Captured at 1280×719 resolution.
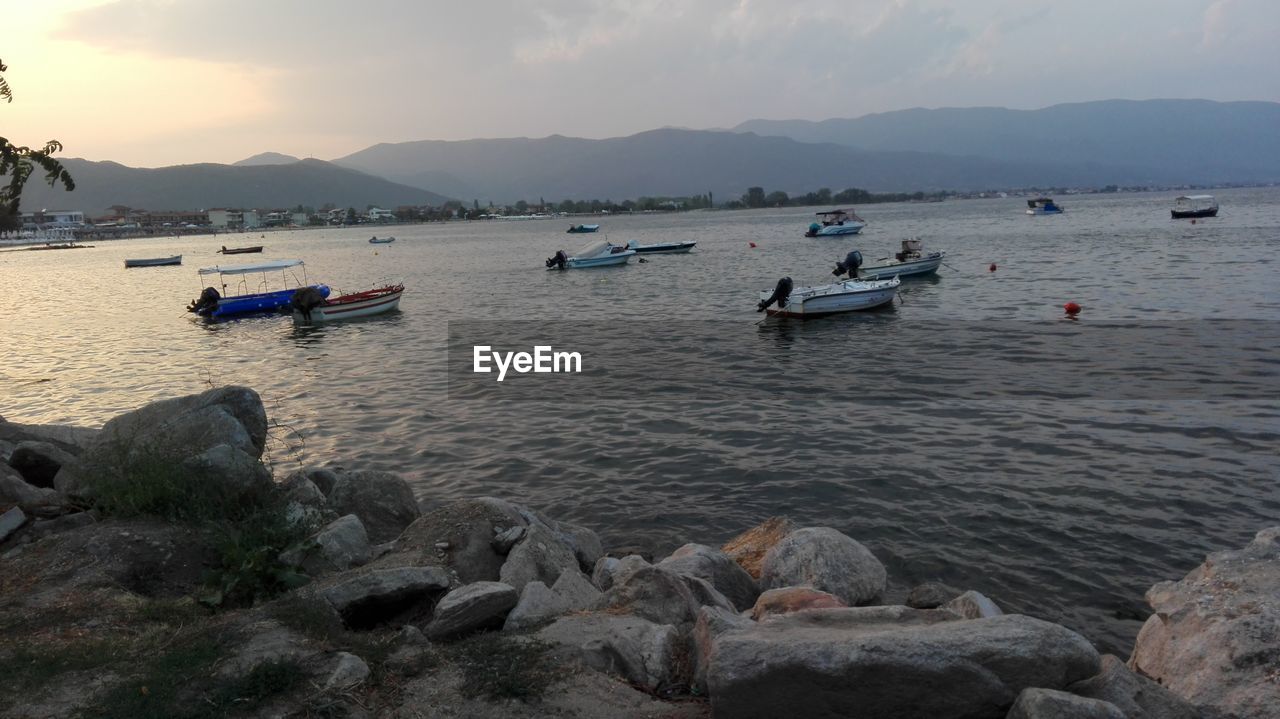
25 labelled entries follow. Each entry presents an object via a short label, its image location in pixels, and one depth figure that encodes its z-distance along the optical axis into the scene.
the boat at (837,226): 95.69
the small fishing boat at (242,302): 40.62
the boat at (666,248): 78.00
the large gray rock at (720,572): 8.68
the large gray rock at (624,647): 5.95
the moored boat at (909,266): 45.88
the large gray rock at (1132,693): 5.38
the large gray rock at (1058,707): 4.74
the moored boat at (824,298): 32.00
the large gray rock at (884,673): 4.98
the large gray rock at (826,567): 8.77
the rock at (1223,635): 6.21
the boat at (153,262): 92.19
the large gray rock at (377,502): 10.92
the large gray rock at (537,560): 8.38
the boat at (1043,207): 132.50
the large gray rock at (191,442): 9.37
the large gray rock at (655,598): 7.10
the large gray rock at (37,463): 11.87
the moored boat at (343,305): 37.00
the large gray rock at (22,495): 9.93
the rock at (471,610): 6.64
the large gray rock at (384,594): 7.03
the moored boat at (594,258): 63.09
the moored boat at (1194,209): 91.06
